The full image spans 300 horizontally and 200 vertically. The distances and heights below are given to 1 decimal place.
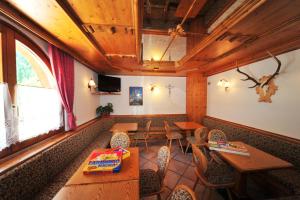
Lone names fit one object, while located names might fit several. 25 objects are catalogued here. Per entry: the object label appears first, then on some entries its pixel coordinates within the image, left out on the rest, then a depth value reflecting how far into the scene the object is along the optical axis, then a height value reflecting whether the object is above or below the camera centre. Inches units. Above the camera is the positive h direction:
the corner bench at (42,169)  46.5 -36.6
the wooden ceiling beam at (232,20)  52.1 +40.2
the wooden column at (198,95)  189.2 +2.4
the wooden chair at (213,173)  66.6 -46.9
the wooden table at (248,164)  60.9 -36.2
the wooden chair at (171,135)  147.5 -48.6
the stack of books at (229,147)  76.5 -35.0
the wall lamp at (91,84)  139.8 +14.8
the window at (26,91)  54.2 +2.8
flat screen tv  170.7 +19.2
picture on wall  194.2 +0.8
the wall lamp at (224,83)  142.6 +16.3
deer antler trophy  95.1 +9.1
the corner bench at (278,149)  67.5 -39.6
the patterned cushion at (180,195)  33.9 -29.5
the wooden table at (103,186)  40.8 -33.9
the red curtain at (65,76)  82.7 +15.7
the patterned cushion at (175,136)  147.5 -49.1
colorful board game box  53.2 -32.0
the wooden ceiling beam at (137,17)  50.7 +39.1
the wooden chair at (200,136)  117.6 -39.2
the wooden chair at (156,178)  61.9 -45.8
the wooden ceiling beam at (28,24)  49.2 +35.8
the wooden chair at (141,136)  151.3 -50.6
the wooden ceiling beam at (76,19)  50.6 +39.7
